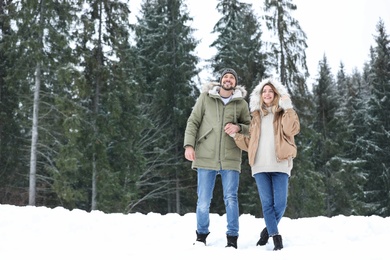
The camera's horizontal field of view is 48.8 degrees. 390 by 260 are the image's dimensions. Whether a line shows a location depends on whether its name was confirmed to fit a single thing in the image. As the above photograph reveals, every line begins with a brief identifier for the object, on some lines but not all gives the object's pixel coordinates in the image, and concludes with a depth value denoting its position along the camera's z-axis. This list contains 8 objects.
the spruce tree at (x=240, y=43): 19.89
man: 5.09
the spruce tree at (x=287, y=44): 18.02
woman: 4.72
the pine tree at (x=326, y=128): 24.41
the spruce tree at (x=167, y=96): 22.06
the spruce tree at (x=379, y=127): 26.47
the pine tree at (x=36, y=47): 14.94
